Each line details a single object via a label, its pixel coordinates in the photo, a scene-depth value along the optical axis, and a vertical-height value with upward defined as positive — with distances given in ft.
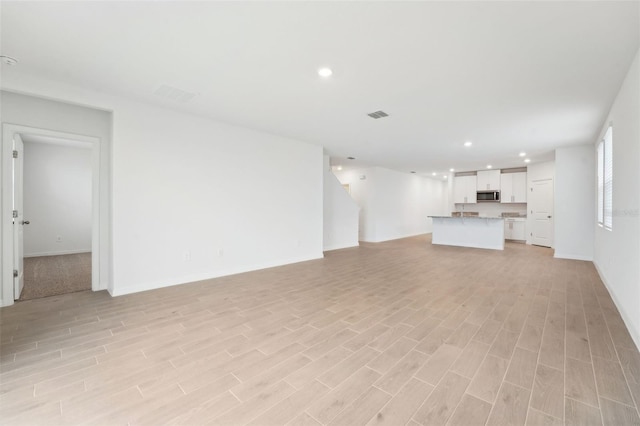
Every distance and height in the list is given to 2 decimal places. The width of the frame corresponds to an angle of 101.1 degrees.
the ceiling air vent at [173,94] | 10.88 +5.02
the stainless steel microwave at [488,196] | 31.81 +1.89
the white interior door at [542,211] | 27.27 +0.12
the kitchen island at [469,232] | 25.62 -2.08
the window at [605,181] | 12.78 +1.73
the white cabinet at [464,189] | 33.96 +2.92
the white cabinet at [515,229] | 30.07 -2.00
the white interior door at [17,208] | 11.09 +0.02
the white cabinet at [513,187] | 30.19 +2.88
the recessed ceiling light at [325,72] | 9.31 +5.01
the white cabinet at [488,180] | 31.81 +3.88
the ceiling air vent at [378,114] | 13.52 +5.09
